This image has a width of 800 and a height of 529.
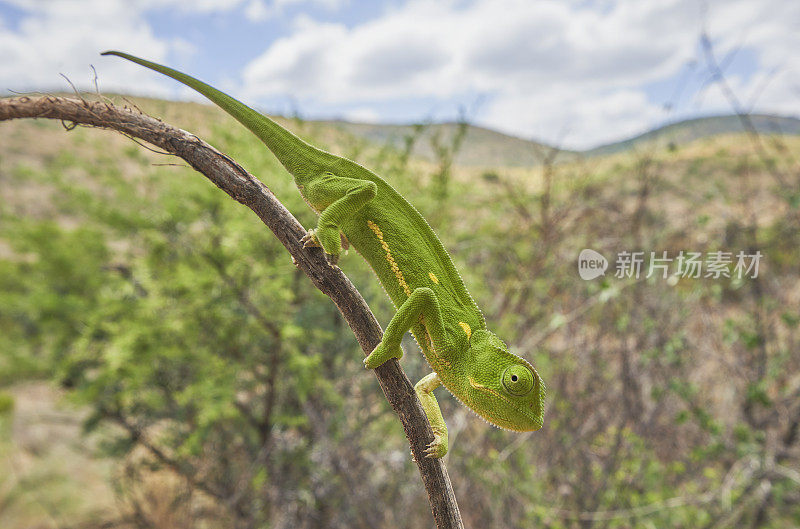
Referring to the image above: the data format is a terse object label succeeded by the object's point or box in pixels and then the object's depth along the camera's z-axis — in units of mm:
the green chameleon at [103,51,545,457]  267
